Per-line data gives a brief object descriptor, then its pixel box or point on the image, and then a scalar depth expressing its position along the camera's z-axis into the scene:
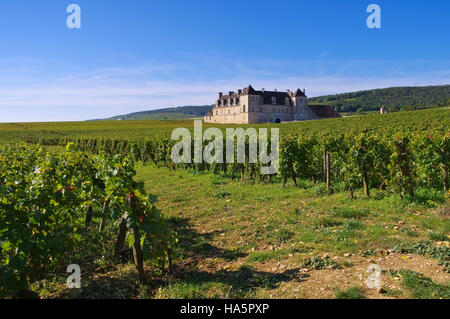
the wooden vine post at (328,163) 11.53
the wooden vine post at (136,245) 5.09
